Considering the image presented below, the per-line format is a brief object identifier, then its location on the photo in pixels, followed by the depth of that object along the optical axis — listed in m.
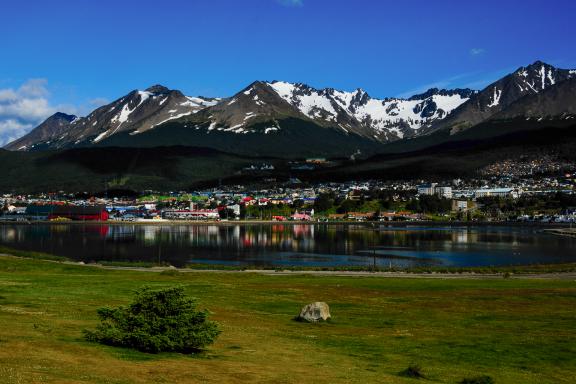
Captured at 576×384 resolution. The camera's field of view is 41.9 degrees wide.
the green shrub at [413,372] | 22.09
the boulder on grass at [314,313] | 33.57
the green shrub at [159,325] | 22.02
